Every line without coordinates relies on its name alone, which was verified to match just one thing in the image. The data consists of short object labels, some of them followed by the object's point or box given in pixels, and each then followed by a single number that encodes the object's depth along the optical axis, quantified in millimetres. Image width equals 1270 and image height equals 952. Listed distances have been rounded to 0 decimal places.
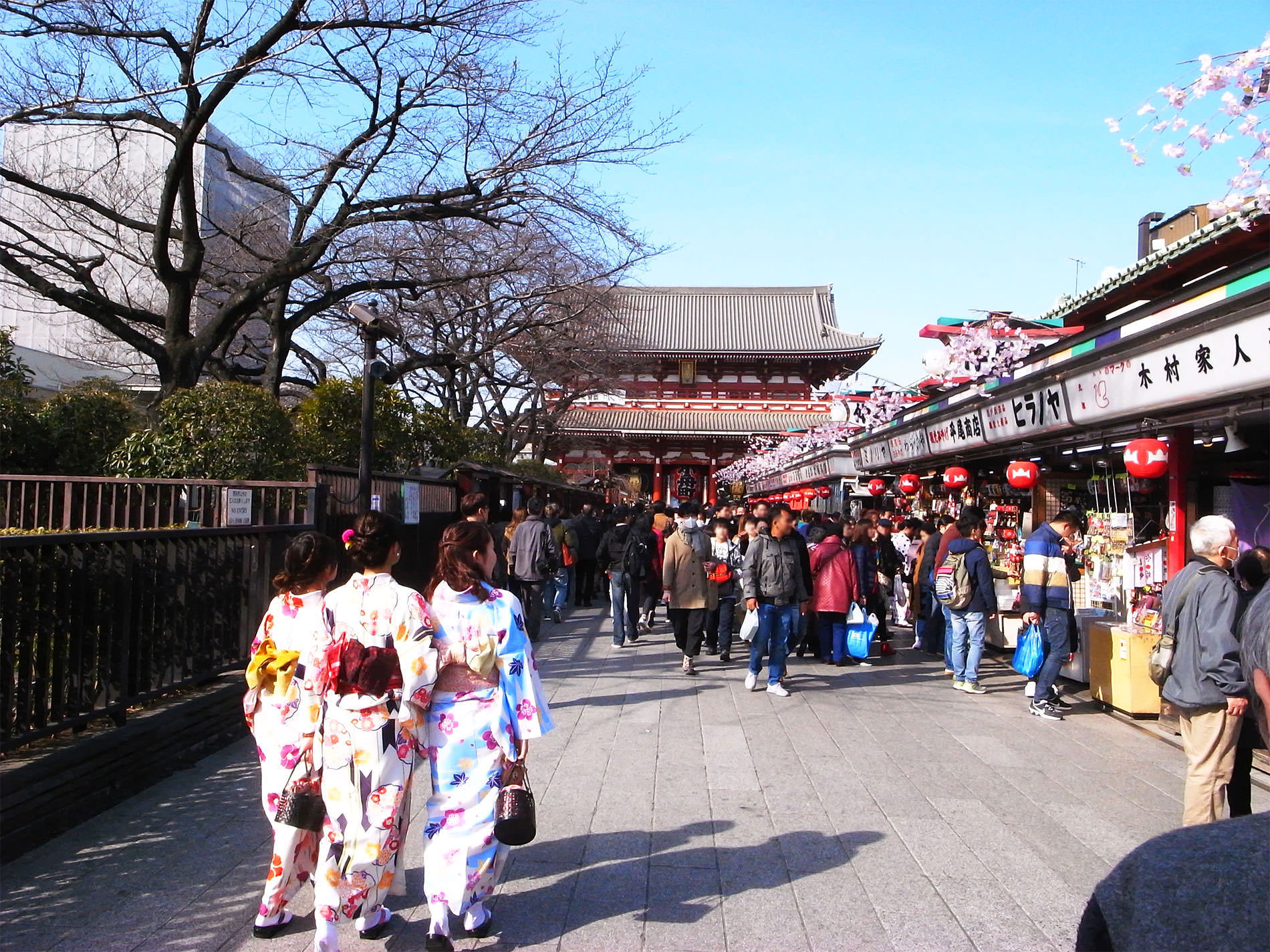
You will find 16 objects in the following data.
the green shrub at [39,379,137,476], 8828
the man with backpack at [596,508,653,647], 11008
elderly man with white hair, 3990
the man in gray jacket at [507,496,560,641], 11094
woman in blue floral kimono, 3293
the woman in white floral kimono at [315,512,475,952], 3268
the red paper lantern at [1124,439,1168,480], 6941
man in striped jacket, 7289
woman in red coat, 9484
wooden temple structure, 35812
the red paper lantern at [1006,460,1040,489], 9602
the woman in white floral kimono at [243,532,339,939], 3410
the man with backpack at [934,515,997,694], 8164
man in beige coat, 9188
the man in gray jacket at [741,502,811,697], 8031
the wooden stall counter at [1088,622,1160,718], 7055
